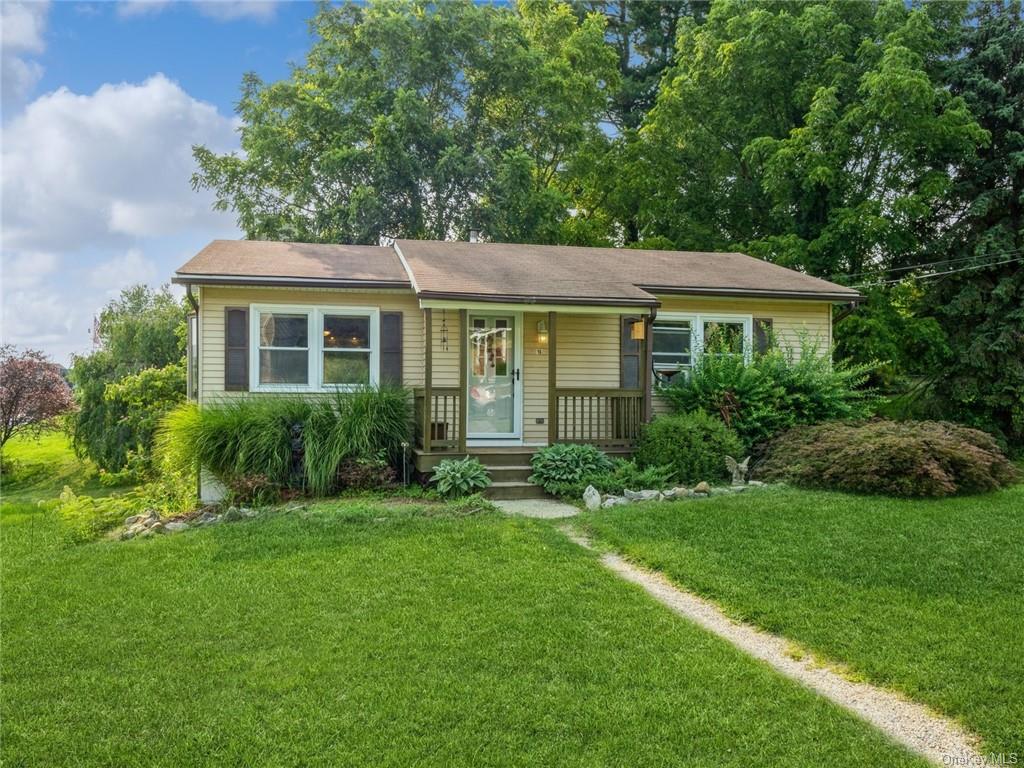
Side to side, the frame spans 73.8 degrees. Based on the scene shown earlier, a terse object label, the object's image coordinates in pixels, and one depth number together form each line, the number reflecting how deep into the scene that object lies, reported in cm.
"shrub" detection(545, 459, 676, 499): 901
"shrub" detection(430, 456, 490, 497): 877
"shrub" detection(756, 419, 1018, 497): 821
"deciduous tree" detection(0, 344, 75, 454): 1595
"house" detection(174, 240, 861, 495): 977
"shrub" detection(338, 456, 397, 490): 905
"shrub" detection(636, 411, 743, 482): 948
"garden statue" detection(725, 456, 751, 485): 933
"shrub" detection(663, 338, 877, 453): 1042
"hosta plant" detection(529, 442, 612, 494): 922
